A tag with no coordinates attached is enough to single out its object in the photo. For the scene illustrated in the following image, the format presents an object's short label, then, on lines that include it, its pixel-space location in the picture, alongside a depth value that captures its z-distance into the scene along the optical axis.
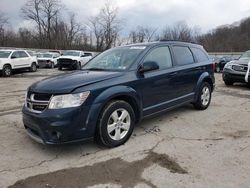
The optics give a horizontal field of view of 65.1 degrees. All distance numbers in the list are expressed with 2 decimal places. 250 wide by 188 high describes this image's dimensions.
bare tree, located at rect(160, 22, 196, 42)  42.97
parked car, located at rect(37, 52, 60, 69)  19.32
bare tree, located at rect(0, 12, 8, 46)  33.58
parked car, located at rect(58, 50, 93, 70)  16.14
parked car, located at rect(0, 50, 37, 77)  12.45
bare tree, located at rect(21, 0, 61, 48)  38.11
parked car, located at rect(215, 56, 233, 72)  16.99
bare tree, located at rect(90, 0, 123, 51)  39.28
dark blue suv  2.80
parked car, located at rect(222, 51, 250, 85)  7.33
